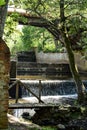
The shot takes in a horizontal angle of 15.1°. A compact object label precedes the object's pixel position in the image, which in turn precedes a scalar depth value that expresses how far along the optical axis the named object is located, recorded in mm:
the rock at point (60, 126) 12079
